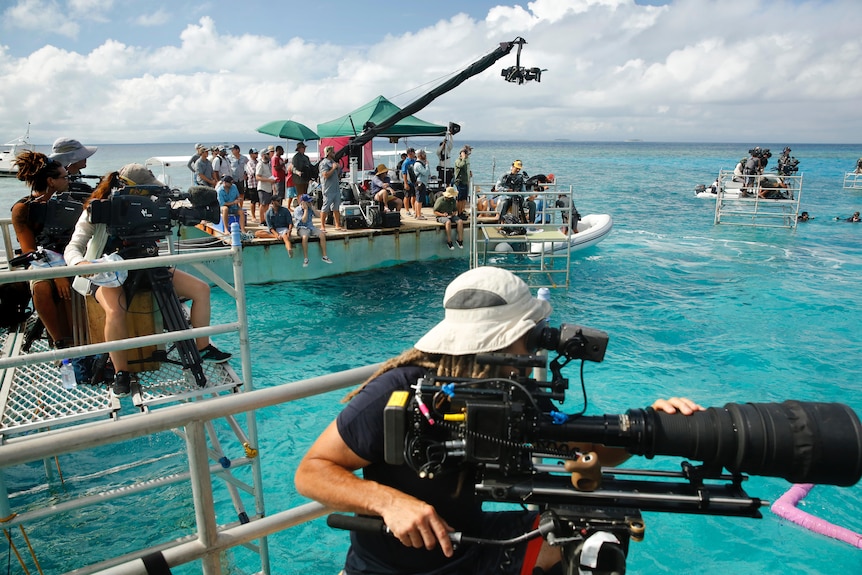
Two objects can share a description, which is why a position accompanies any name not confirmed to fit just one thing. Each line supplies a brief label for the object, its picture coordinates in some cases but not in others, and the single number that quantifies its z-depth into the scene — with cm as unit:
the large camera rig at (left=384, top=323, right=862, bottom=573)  153
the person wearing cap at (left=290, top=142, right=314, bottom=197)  1439
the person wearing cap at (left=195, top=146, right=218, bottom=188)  1453
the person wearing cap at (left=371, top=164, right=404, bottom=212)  1517
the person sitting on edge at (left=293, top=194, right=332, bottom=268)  1293
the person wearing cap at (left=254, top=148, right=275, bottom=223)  1398
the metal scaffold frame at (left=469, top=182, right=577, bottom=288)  1215
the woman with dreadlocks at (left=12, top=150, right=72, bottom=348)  433
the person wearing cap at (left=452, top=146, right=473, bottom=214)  1470
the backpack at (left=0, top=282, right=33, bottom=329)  468
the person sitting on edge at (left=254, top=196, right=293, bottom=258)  1272
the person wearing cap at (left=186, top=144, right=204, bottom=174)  1440
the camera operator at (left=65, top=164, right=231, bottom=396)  378
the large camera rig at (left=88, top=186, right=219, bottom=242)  366
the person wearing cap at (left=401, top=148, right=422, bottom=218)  1642
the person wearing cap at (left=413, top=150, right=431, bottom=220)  1589
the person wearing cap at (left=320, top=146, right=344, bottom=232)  1319
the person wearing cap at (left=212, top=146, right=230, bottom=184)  1473
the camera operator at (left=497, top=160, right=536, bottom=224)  1356
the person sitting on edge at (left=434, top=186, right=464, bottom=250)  1472
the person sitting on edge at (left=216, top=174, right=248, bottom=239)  1265
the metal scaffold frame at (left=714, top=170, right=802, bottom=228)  2048
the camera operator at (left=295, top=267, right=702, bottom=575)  174
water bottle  399
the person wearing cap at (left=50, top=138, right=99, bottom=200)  486
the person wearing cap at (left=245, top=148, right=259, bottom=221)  1576
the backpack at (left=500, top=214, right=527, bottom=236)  1316
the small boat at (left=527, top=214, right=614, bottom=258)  1507
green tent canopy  1659
